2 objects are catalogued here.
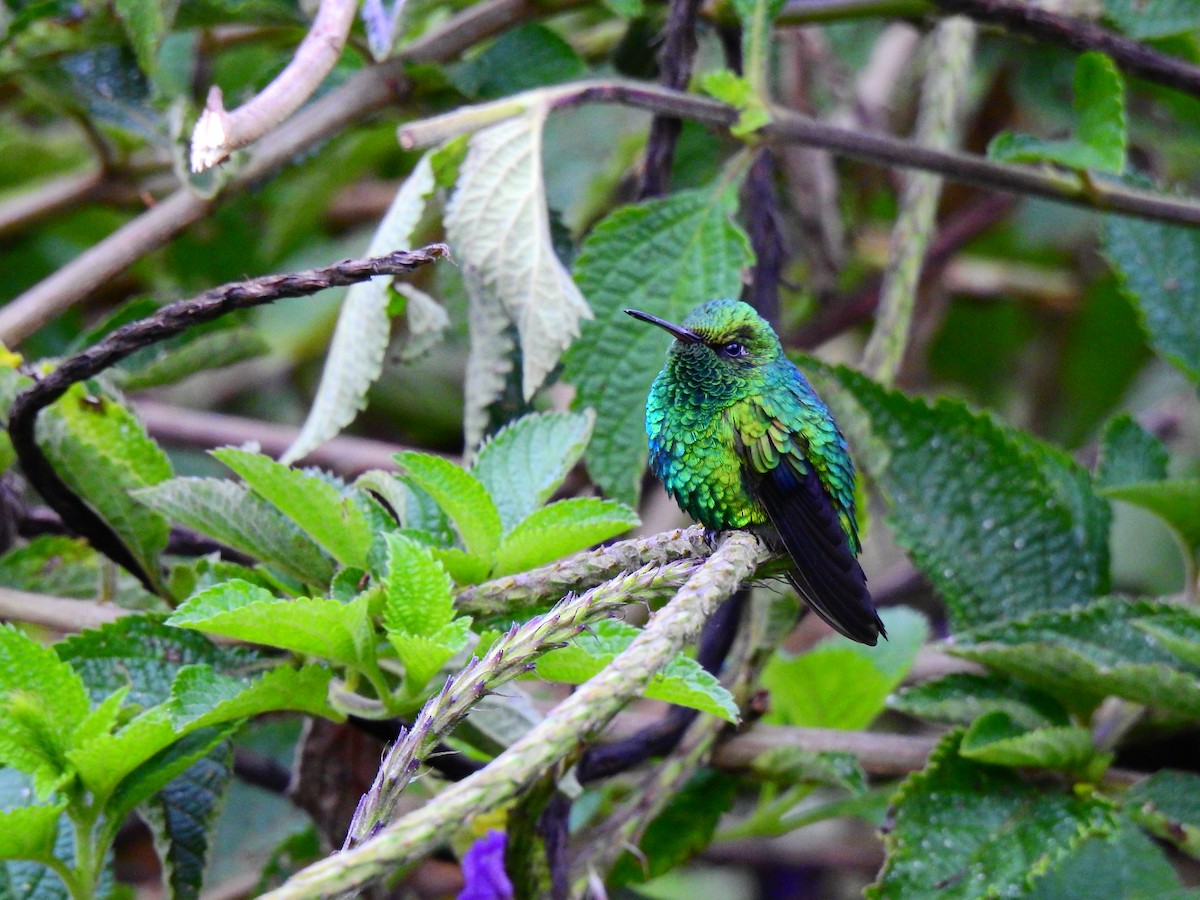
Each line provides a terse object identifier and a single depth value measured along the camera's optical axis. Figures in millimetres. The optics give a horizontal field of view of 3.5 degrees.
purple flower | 3481
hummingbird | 3459
